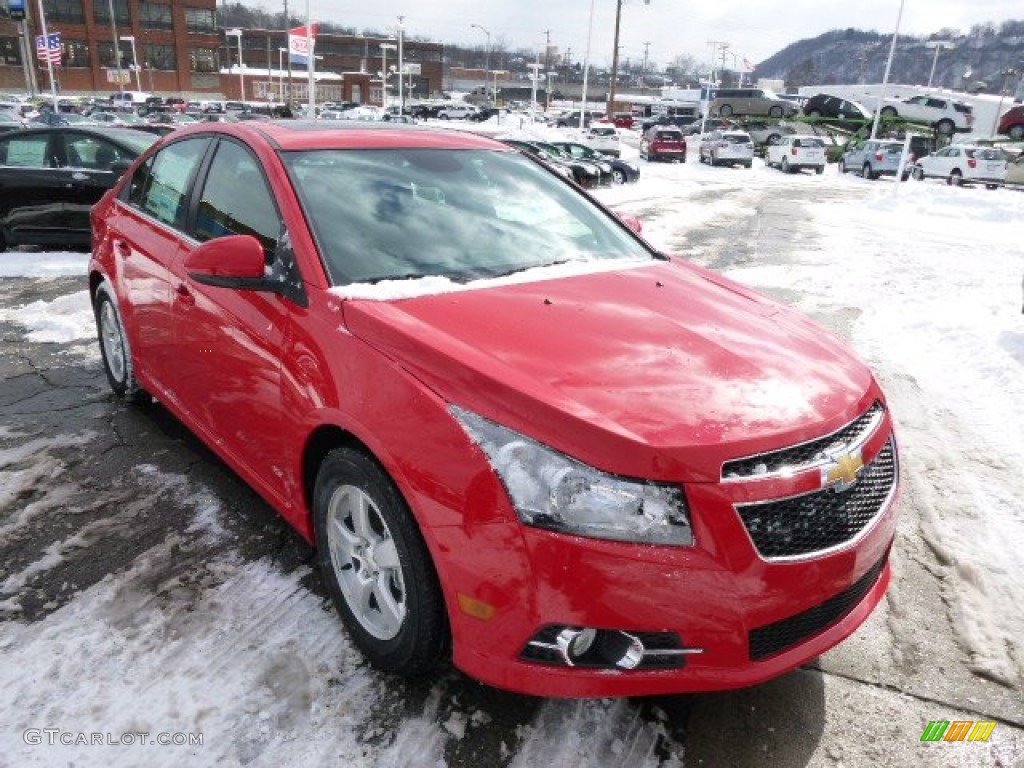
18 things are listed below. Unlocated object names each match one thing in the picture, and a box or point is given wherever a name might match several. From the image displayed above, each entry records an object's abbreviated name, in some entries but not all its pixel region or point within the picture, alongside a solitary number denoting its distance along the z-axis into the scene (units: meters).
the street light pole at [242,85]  78.96
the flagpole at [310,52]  23.61
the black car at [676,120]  54.09
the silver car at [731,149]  33.12
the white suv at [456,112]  65.19
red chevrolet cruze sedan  1.81
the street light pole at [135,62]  67.56
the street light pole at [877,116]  32.83
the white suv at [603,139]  30.90
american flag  33.15
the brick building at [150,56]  69.19
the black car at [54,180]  8.45
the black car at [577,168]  18.58
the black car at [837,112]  42.87
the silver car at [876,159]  29.23
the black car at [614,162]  21.53
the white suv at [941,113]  43.53
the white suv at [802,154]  31.67
